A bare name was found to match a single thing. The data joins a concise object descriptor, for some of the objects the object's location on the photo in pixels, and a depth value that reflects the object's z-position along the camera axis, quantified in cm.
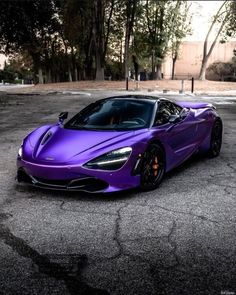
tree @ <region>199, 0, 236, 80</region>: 4316
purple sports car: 567
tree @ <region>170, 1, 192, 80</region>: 4698
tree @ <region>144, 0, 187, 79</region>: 4481
